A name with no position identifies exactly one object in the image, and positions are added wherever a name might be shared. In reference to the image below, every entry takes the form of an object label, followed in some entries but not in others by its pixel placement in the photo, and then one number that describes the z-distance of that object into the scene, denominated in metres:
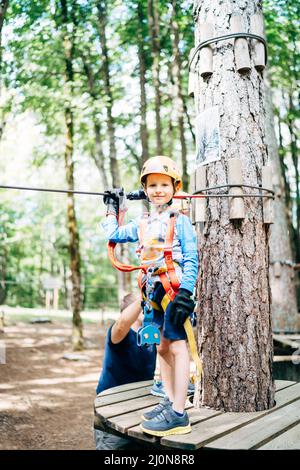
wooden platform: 2.07
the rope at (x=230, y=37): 2.83
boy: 2.30
